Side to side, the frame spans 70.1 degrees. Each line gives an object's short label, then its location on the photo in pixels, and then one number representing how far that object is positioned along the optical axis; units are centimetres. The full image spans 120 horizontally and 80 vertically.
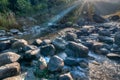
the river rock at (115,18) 884
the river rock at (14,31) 625
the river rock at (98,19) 834
